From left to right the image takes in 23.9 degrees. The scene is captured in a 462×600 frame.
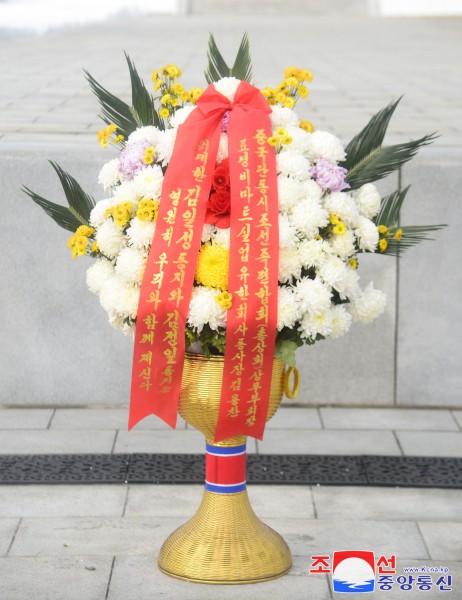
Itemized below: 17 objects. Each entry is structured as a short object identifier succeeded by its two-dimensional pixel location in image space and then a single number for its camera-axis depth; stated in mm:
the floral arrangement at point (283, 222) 3617
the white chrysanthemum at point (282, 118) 3816
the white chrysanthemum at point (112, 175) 3846
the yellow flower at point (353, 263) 3756
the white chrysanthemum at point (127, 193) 3715
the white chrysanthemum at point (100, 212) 3777
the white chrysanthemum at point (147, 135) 3814
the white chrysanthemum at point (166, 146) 3756
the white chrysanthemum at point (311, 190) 3650
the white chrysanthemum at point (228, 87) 3809
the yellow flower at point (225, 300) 3547
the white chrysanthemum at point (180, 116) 3832
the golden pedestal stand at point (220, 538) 3834
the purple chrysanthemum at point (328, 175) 3695
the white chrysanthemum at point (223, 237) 3641
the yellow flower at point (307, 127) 3970
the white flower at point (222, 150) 3746
